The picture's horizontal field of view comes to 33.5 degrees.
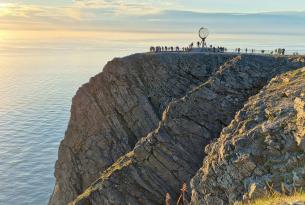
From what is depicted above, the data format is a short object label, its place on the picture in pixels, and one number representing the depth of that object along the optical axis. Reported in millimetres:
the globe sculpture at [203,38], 67331
